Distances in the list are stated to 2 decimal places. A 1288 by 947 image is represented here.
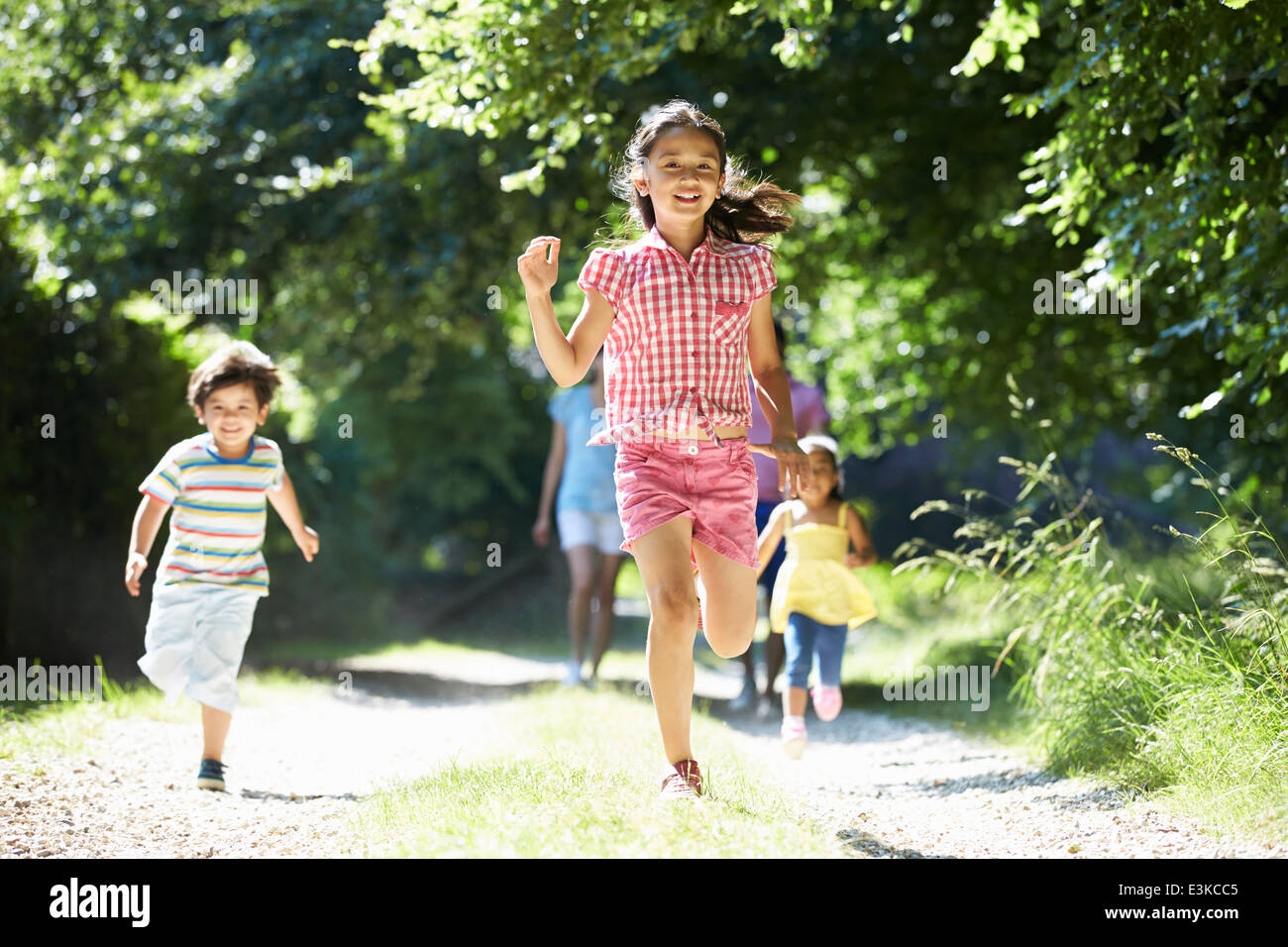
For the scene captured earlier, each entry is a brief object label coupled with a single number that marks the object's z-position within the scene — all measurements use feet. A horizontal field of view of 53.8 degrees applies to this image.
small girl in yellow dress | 18.84
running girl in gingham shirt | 12.35
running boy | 16.30
